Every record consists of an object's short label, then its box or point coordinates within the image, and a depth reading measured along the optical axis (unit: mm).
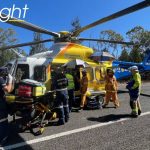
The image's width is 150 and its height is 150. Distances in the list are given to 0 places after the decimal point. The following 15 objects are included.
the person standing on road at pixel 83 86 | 6009
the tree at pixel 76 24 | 27498
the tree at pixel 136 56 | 25379
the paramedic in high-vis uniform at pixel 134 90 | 5060
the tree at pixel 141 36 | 30922
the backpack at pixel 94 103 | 6169
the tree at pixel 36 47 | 28760
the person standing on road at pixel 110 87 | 6323
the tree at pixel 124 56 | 29136
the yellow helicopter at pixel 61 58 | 5772
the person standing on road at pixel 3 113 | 3665
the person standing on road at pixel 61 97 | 4574
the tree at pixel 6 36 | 32053
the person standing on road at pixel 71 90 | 5716
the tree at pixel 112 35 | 32703
